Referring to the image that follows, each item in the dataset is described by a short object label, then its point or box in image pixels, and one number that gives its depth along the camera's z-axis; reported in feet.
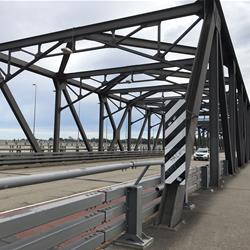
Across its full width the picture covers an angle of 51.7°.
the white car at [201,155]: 107.91
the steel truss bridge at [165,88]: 15.64
